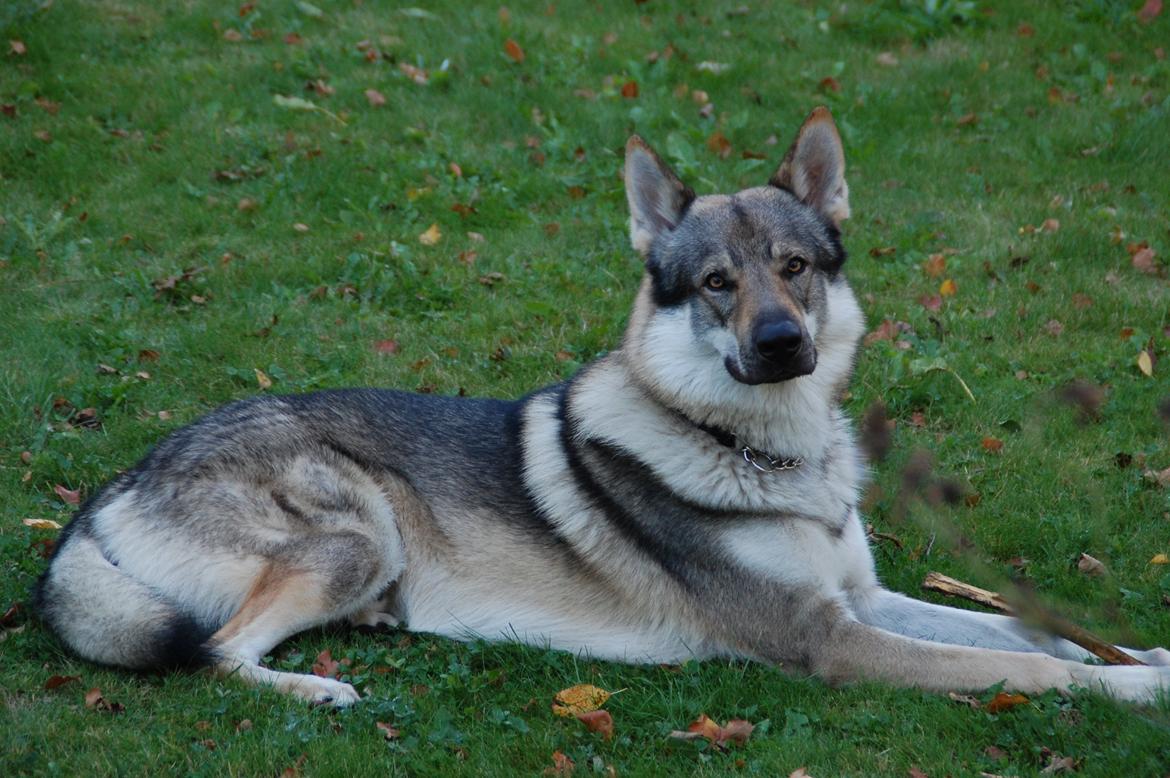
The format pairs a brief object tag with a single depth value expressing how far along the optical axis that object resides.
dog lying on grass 4.47
